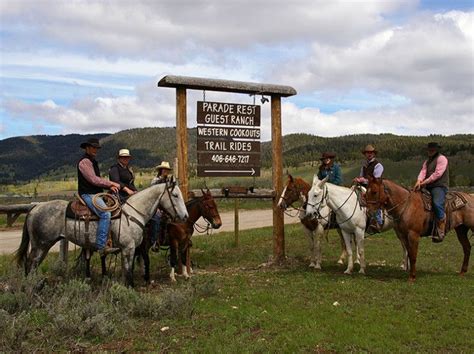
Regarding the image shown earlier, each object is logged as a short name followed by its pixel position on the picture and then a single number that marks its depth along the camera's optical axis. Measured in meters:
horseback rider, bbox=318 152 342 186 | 11.68
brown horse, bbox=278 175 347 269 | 11.52
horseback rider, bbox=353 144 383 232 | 11.00
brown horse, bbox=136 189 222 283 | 10.47
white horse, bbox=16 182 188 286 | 8.99
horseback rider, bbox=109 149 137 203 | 10.20
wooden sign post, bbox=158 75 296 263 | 11.39
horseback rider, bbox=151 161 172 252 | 10.49
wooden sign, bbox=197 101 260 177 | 11.80
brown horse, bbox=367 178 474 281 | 10.25
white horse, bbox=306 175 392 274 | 10.91
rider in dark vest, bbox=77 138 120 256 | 8.90
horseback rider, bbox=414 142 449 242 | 10.59
